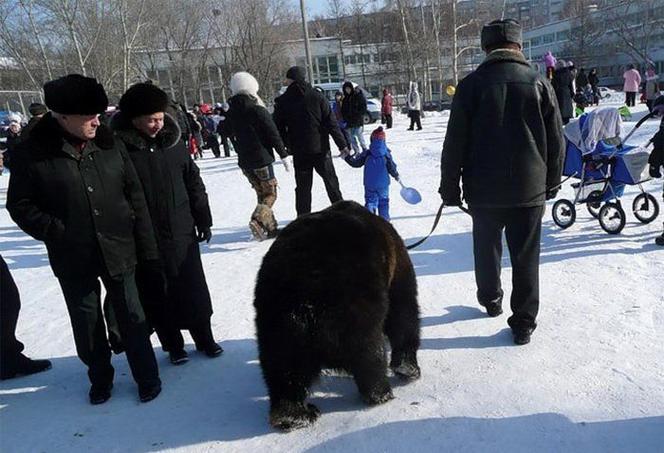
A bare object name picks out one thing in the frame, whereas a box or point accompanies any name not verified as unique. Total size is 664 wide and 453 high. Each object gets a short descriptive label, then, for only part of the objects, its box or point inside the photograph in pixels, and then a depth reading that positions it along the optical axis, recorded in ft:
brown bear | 8.14
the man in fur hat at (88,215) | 8.89
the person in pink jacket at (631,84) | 63.26
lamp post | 68.55
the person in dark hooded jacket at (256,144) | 20.57
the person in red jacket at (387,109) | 65.88
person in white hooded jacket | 62.39
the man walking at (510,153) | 10.55
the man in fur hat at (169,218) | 10.51
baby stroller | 17.87
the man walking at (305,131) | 21.20
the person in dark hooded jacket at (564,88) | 43.04
